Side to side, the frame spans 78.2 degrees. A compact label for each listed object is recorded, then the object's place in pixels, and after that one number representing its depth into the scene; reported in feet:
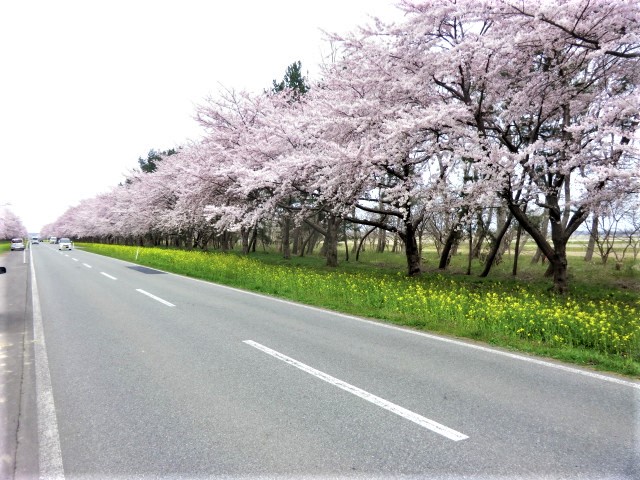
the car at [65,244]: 145.53
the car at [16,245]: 153.36
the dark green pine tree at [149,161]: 198.78
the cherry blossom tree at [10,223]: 263.45
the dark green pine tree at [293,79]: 94.32
